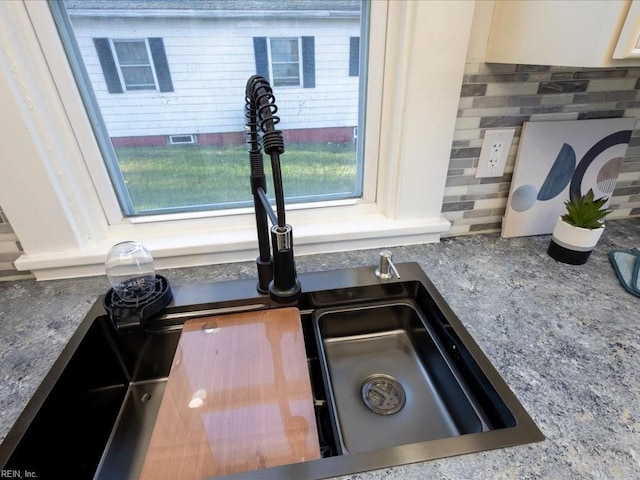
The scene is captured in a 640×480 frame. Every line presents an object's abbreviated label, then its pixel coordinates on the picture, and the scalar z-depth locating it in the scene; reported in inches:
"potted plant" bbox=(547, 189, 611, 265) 35.3
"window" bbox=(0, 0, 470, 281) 30.9
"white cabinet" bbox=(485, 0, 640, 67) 23.0
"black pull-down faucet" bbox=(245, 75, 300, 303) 23.6
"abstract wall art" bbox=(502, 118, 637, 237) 38.8
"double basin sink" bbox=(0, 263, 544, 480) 21.5
